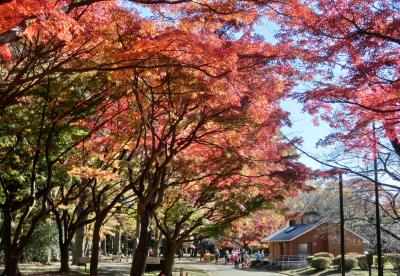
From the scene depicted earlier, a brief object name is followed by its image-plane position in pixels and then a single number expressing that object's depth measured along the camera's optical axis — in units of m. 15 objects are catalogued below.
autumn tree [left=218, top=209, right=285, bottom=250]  62.78
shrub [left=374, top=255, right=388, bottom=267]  35.78
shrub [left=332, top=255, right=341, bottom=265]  37.72
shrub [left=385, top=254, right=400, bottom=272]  29.24
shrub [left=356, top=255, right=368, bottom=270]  36.14
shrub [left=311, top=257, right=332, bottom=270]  37.53
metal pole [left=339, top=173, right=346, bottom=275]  25.32
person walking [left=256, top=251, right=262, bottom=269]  51.41
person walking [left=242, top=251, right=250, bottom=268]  50.80
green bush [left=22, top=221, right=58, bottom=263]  35.22
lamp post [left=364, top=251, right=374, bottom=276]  25.10
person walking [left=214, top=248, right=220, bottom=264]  64.59
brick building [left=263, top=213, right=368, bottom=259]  49.84
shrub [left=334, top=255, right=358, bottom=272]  35.50
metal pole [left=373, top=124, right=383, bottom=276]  21.30
